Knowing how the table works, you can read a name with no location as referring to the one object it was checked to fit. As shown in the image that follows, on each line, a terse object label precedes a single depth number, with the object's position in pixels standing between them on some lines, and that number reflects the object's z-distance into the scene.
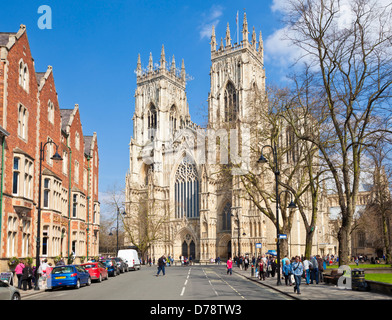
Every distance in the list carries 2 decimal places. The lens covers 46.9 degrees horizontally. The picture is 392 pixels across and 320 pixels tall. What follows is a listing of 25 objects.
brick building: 22.78
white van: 42.50
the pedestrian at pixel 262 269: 26.64
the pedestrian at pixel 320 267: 24.40
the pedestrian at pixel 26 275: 20.61
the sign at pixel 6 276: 19.90
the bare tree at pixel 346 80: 20.78
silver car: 12.73
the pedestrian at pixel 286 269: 22.74
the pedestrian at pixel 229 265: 33.47
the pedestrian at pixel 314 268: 23.08
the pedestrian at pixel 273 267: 31.17
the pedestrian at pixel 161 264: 31.37
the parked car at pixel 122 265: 35.98
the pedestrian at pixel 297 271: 18.23
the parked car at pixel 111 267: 31.83
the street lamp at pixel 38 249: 21.25
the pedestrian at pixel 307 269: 22.62
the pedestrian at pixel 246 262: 43.12
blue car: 21.23
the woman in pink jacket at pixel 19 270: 20.70
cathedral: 63.00
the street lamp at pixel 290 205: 23.25
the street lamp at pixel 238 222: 56.04
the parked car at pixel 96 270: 25.92
